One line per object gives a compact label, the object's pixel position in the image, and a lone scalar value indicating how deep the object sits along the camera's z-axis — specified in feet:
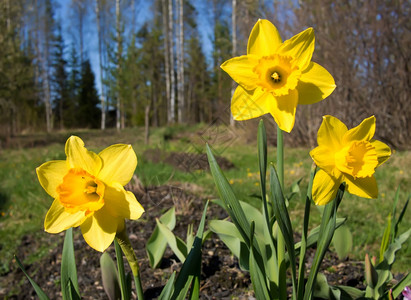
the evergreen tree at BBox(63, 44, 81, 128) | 63.45
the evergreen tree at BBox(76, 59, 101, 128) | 61.82
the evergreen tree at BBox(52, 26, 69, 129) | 65.57
